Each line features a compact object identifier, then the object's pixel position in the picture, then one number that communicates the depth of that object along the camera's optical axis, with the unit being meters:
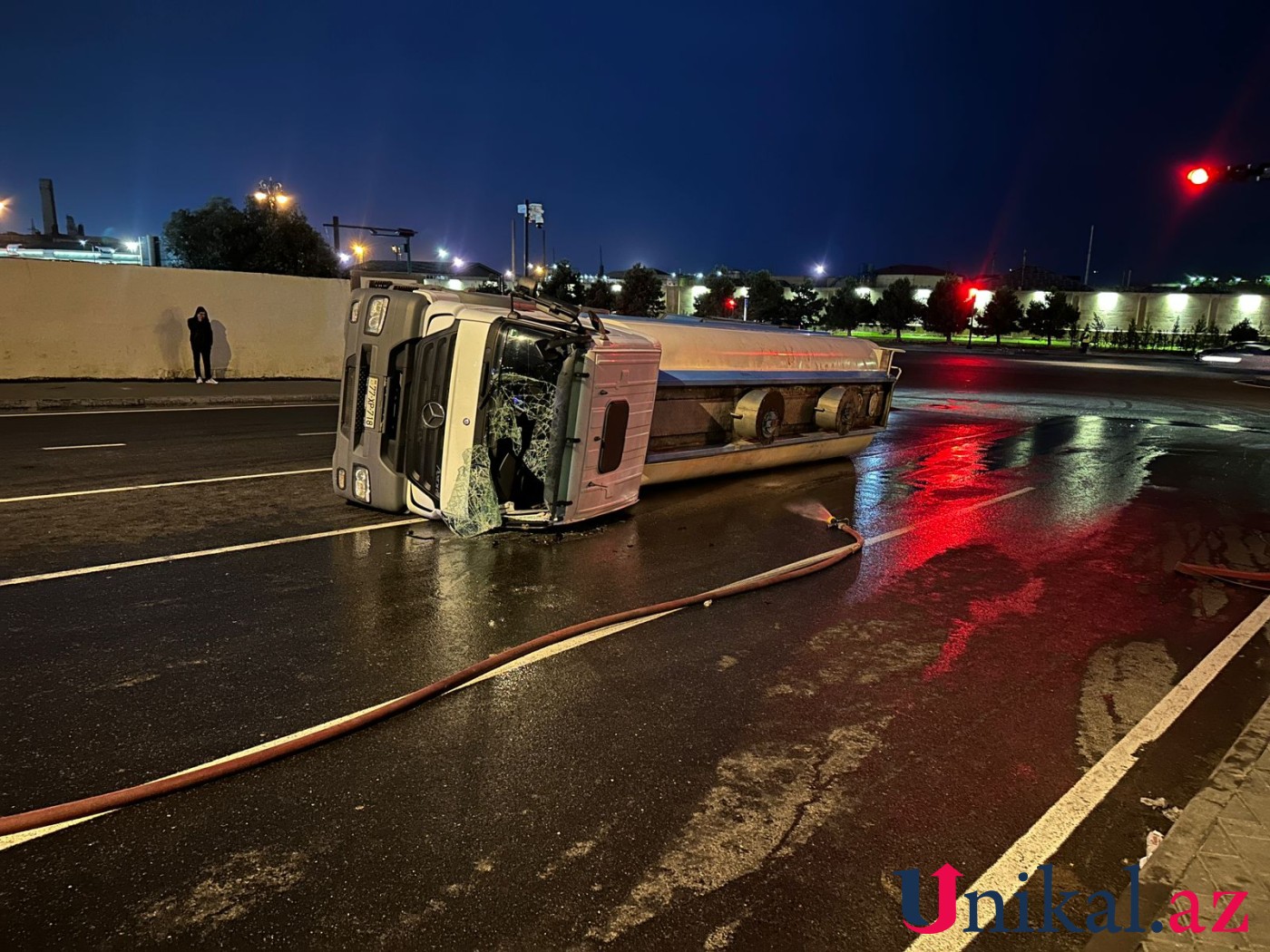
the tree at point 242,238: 38.34
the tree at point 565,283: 62.84
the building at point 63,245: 57.31
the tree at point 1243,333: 59.52
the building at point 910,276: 114.07
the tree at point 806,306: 76.62
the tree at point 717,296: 68.41
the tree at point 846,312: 76.75
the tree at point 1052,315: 74.38
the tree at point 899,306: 79.94
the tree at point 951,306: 75.94
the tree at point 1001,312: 75.06
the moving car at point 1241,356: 38.94
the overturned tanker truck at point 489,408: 6.82
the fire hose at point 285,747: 3.06
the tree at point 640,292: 70.00
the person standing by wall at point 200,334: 17.58
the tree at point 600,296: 66.39
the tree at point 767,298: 75.38
